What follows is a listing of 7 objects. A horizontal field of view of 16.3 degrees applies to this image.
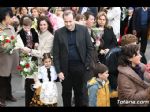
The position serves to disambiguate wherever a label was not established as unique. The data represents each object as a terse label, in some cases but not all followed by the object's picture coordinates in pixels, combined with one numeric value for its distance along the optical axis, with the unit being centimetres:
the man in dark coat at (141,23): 1328
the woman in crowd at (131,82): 658
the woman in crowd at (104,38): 996
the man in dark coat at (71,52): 812
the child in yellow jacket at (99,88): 757
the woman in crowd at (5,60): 941
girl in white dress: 819
